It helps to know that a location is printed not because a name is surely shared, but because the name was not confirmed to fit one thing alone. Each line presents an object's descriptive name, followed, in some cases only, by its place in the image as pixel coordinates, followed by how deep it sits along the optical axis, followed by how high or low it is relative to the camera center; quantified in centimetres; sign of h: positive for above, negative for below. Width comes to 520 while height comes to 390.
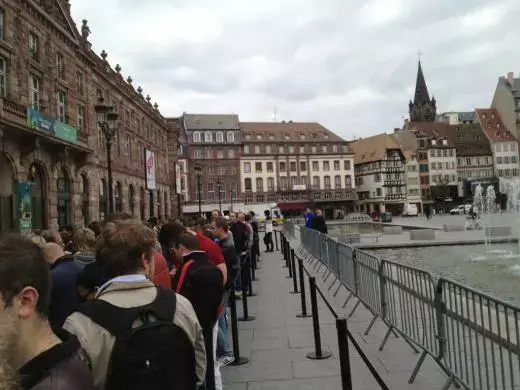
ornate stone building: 1953 +486
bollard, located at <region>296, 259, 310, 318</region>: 770 -183
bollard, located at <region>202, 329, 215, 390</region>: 388 -139
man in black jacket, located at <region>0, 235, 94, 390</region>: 153 -41
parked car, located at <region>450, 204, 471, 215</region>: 6545 -204
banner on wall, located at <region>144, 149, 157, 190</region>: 2958 +297
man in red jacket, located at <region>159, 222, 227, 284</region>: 473 -36
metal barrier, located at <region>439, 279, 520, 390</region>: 282 -98
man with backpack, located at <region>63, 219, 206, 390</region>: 211 -60
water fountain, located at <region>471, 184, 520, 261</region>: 1562 -189
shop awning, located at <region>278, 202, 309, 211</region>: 7850 -15
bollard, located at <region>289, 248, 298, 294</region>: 1014 -188
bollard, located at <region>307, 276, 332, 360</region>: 534 -167
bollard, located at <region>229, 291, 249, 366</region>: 552 -173
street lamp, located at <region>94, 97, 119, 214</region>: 1322 +294
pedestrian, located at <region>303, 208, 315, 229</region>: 1657 -59
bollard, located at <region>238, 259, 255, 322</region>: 771 -195
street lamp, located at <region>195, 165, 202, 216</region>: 2964 +265
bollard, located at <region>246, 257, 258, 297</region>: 1018 -193
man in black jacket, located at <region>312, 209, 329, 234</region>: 1559 -70
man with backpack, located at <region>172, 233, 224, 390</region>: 385 -73
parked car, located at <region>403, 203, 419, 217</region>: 7210 -182
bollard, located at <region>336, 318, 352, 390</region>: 307 -107
